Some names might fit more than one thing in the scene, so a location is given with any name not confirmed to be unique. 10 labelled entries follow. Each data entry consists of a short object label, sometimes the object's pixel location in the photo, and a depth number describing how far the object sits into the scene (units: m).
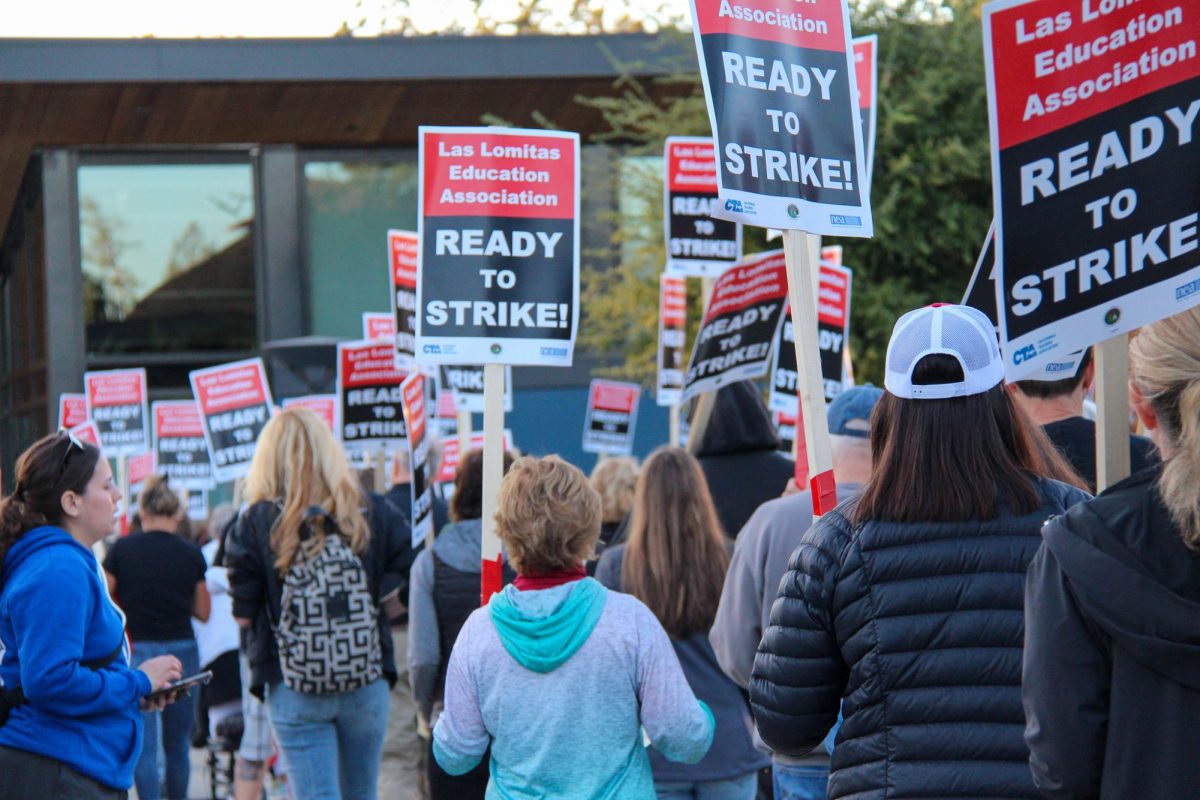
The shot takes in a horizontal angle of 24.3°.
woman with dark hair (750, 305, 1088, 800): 4.91
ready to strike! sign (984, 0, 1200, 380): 5.61
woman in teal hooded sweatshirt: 7.04
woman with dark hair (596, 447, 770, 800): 9.22
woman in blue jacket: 8.05
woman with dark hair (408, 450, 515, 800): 10.19
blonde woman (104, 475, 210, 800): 15.76
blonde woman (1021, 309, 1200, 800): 3.98
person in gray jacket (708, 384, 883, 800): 7.92
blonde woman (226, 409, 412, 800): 11.28
